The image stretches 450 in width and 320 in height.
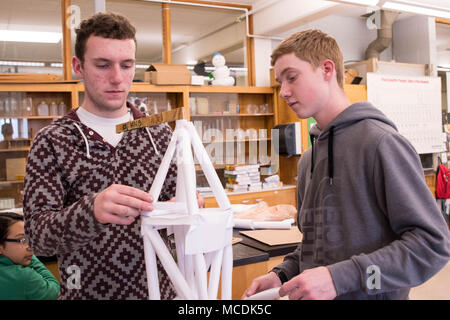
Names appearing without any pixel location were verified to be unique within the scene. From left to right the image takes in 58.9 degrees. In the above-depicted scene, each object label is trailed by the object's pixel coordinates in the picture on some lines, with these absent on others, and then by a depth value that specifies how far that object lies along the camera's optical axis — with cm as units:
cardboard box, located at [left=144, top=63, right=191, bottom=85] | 482
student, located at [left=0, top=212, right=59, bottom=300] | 147
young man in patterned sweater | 103
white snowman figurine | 536
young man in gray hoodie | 94
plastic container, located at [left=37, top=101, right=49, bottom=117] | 454
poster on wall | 591
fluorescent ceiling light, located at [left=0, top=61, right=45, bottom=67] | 448
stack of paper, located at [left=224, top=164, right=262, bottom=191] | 527
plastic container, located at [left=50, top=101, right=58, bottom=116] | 457
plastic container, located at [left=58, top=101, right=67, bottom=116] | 462
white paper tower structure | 78
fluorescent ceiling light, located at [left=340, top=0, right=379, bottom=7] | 373
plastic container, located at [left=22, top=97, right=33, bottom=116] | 450
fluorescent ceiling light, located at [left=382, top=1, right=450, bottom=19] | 400
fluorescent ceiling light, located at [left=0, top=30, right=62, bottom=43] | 450
